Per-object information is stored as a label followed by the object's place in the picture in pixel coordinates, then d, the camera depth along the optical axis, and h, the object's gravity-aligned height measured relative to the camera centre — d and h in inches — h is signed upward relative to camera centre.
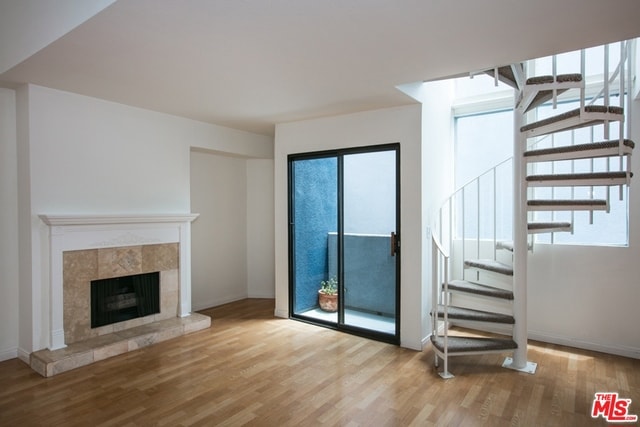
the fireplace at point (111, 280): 130.2 -29.3
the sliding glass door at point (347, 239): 154.2 -13.6
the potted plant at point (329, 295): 174.1 -40.3
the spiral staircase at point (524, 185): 106.9 +7.2
